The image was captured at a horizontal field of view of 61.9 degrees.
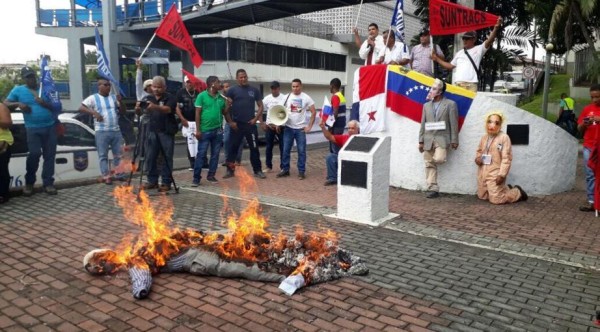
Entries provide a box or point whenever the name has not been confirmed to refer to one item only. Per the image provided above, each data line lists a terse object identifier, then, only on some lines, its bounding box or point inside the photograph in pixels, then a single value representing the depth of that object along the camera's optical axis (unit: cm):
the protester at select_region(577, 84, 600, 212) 739
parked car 815
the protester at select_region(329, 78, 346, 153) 963
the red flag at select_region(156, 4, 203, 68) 1020
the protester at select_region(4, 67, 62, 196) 778
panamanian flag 920
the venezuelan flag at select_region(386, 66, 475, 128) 851
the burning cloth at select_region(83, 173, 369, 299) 457
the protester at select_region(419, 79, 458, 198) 827
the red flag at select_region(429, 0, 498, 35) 898
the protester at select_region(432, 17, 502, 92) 892
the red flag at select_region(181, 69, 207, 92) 1144
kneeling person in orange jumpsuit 796
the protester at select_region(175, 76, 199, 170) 1076
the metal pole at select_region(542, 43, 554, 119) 1762
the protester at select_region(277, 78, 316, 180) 1020
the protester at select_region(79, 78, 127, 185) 879
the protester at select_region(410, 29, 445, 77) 981
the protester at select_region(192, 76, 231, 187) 919
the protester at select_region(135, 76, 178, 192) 814
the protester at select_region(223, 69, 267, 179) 993
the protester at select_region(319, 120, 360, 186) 831
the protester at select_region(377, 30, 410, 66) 970
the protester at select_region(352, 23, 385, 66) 996
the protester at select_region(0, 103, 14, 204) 724
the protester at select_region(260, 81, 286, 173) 1040
